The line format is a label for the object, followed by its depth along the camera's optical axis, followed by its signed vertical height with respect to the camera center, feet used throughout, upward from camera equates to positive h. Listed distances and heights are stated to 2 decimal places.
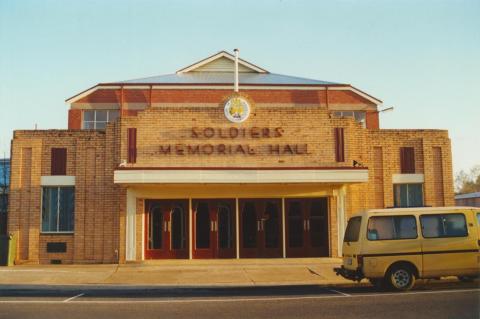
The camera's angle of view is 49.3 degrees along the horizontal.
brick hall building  63.46 +2.56
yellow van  42.50 -2.92
